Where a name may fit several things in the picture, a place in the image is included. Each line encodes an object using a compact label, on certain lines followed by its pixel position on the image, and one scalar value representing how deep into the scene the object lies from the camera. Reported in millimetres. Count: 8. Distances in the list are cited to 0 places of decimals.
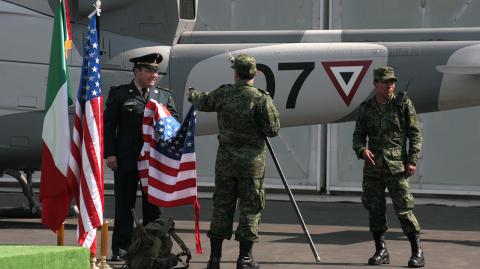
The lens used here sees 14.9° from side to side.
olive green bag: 14078
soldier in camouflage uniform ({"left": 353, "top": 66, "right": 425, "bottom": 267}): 15234
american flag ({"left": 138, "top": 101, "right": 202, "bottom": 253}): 14842
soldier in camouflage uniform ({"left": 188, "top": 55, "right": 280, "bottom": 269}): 14393
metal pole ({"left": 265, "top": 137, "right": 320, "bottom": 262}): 15416
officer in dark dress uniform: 15626
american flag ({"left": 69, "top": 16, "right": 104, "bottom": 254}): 13832
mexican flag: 14015
